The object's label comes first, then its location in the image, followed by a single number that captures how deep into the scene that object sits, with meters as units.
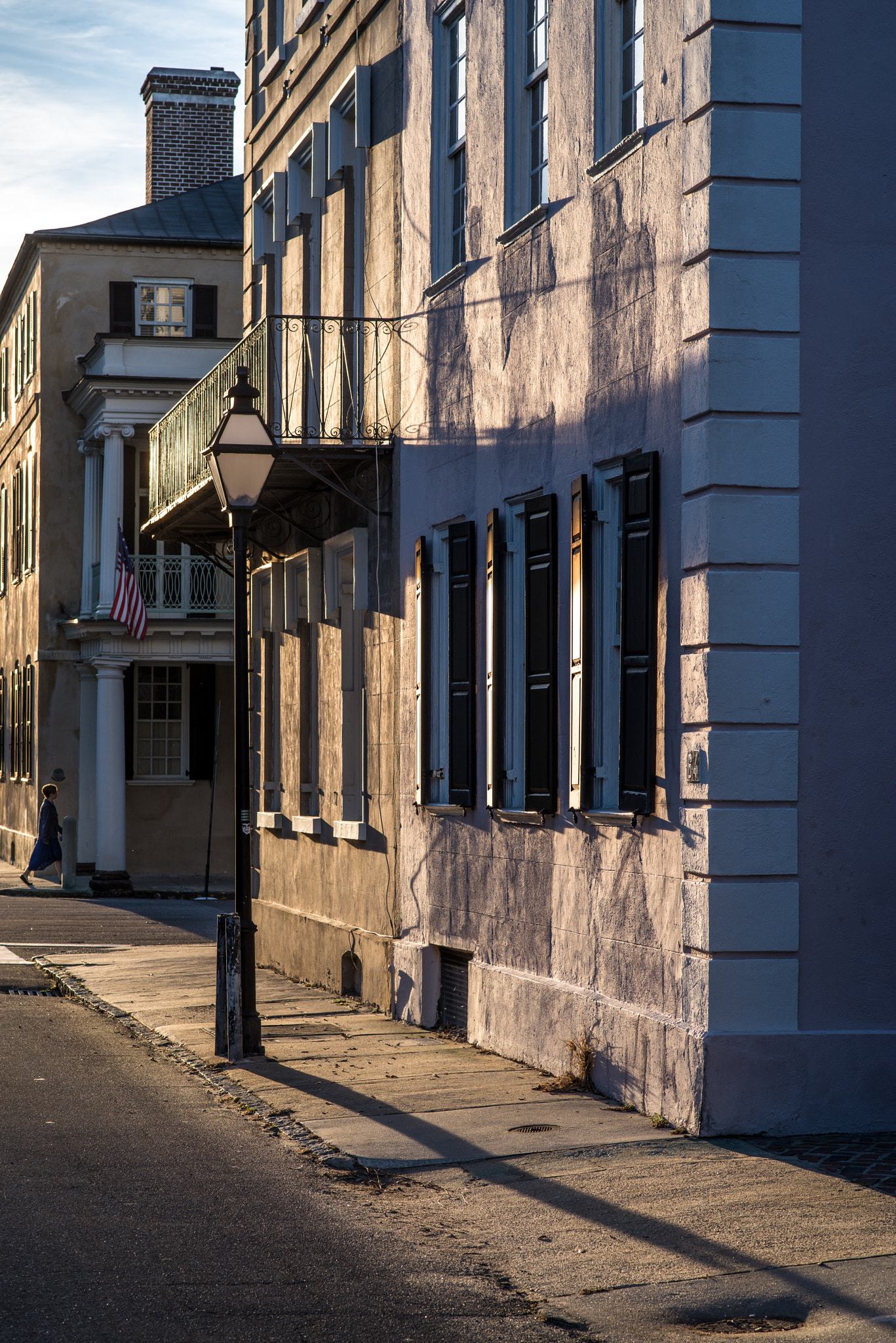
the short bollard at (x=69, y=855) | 28.61
